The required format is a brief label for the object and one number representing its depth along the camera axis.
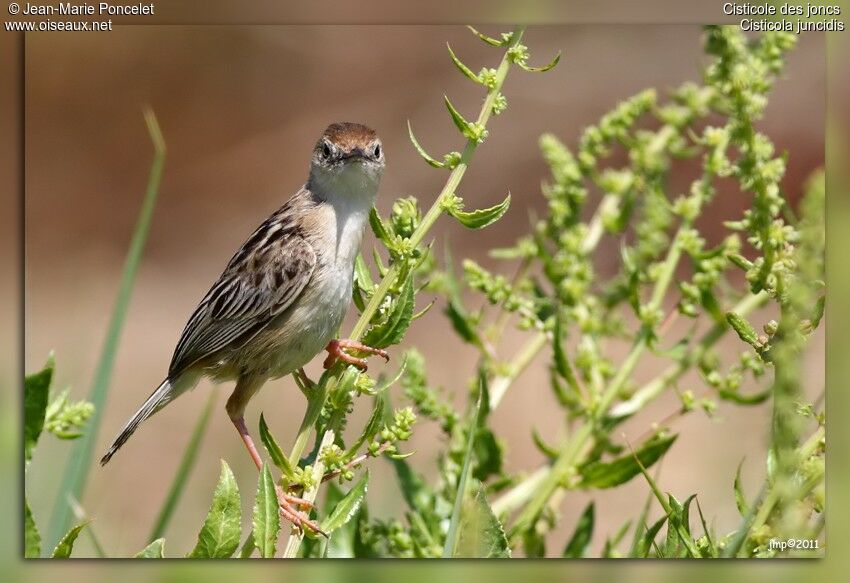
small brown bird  7.87
